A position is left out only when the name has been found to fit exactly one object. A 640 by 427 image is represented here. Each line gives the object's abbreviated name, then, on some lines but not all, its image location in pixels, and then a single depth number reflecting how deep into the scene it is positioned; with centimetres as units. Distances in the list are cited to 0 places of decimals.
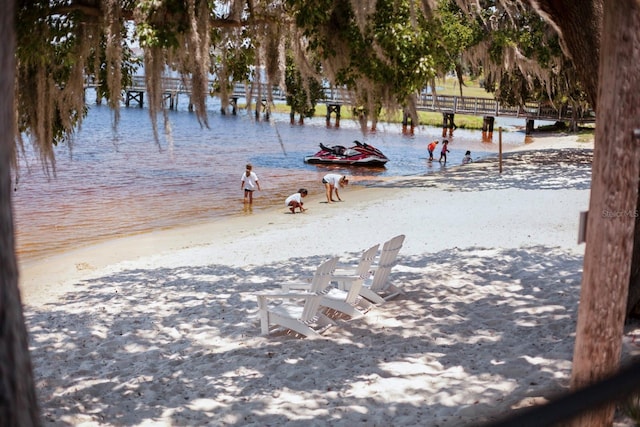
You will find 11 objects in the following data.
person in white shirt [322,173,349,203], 2306
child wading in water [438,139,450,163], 3584
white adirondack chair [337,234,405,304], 945
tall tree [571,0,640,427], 494
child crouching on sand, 2127
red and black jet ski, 3516
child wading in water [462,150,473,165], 3366
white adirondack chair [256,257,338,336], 837
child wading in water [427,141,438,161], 3691
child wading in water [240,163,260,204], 2388
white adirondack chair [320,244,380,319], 891
